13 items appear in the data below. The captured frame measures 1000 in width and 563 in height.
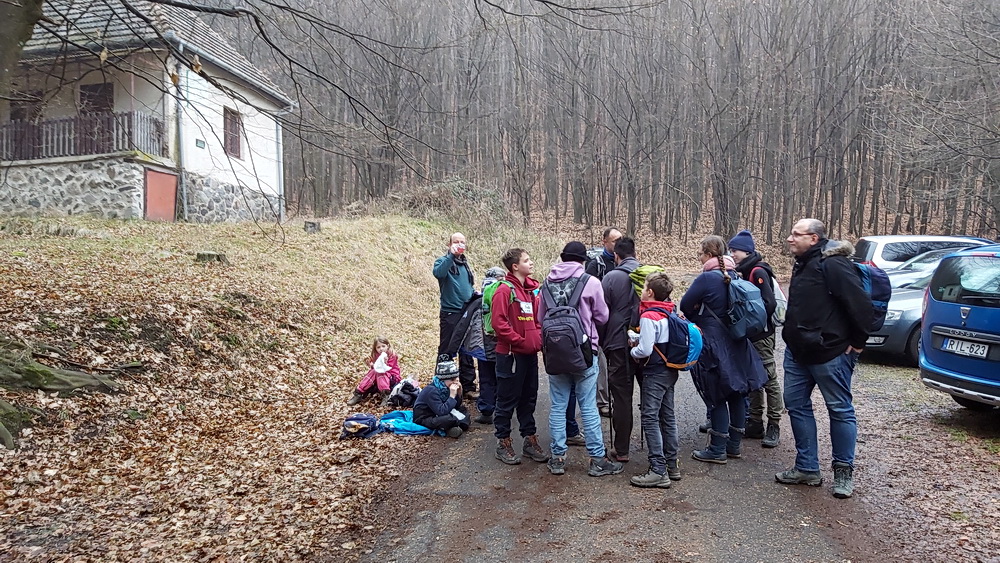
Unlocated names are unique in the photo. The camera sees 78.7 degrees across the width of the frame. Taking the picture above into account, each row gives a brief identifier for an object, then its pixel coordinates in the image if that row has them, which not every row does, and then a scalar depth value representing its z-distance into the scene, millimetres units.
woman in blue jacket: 4953
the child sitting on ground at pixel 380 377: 7012
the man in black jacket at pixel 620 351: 4914
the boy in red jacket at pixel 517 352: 5133
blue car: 5391
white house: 14758
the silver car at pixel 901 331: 8828
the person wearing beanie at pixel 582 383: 4840
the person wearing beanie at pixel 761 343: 5590
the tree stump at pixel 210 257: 11148
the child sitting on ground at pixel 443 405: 6051
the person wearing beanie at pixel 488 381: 6449
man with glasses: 4276
